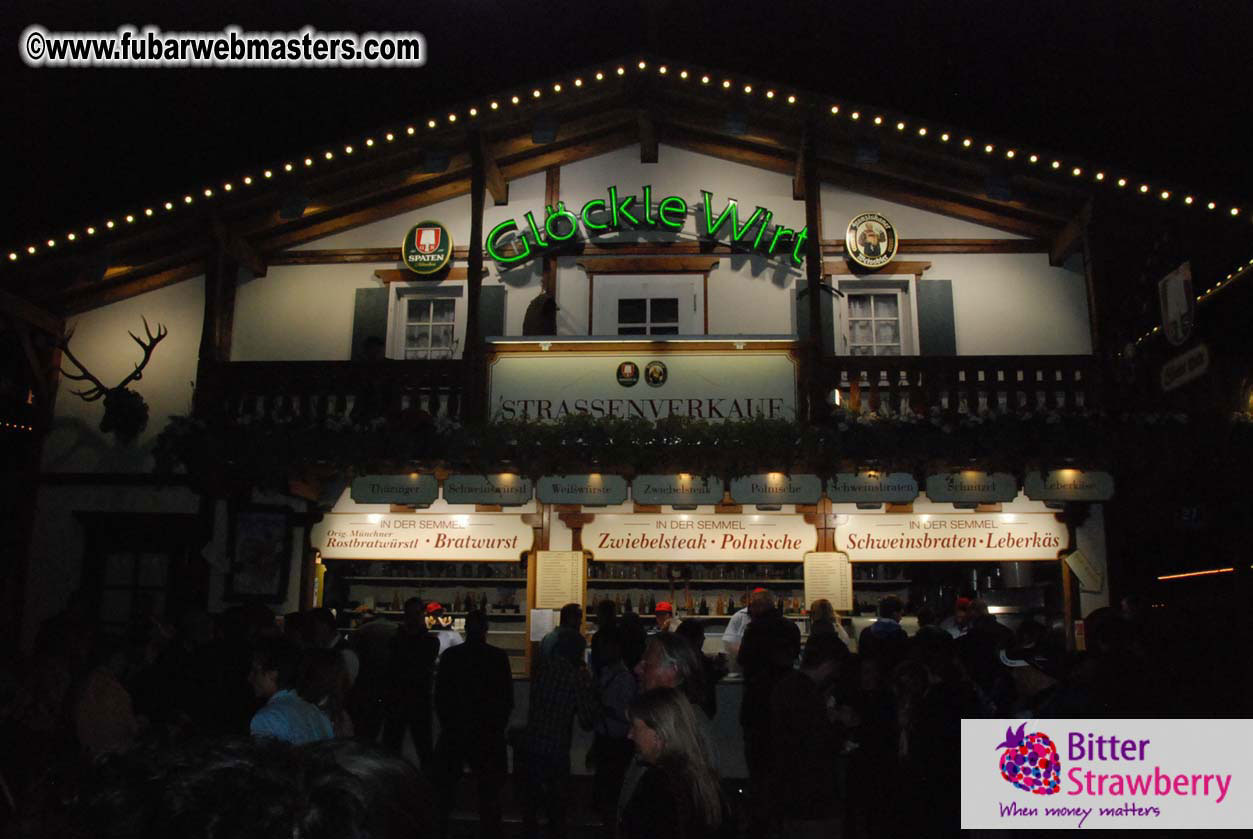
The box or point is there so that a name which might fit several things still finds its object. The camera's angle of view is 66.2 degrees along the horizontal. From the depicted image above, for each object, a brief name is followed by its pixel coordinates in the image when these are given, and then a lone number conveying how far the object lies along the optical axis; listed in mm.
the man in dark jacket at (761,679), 6699
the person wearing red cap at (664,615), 12003
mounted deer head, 13000
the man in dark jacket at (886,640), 6473
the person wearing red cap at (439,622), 12039
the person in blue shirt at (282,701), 4371
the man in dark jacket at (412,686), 8312
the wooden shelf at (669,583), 13094
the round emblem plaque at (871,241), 13055
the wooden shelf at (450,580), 13411
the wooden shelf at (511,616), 13328
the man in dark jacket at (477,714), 7426
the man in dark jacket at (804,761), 5418
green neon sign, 13148
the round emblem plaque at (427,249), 13469
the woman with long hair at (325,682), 4793
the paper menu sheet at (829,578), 12391
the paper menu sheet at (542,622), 12461
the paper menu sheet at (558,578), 12648
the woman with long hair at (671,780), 3543
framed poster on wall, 11961
